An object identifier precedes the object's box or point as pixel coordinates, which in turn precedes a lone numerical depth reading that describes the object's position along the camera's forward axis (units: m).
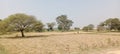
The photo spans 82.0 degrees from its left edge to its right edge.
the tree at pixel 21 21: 12.26
